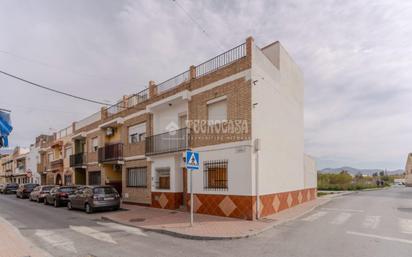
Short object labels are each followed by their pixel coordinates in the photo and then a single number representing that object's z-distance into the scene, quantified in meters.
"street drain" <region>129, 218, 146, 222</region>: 13.11
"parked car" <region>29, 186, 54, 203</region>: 24.47
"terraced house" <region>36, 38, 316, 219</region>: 13.20
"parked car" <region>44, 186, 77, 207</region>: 20.83
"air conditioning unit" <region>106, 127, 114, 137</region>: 24.33
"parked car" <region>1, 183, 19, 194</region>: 40.00
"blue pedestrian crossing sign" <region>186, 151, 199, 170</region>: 10.91
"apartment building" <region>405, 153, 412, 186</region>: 60.06
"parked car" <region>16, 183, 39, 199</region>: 30.56
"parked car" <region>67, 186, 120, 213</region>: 16.30
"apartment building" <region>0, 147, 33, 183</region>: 54.32
